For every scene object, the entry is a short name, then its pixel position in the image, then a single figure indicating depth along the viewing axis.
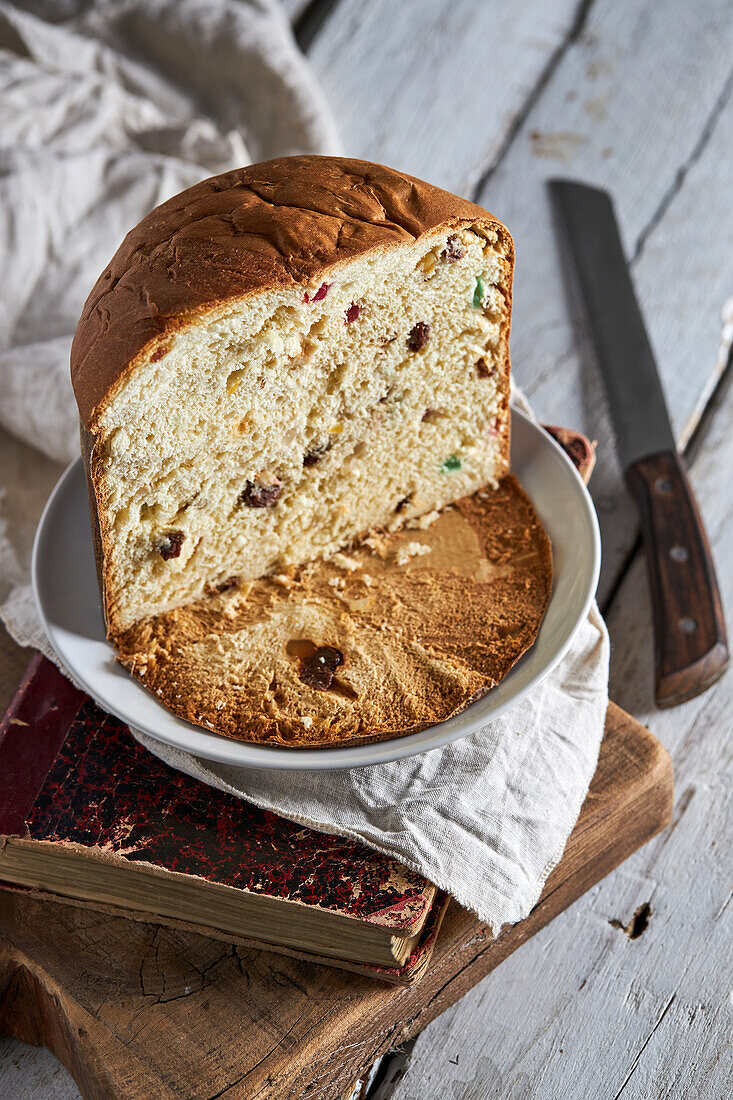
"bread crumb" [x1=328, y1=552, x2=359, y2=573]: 0.97
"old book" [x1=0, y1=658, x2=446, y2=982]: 0.88
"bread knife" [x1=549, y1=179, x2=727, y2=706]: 1.00
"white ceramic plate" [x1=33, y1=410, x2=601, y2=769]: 0.90
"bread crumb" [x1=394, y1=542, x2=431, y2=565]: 0.97
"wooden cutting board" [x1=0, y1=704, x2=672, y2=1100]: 0.87
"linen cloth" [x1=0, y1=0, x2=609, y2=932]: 0.90
